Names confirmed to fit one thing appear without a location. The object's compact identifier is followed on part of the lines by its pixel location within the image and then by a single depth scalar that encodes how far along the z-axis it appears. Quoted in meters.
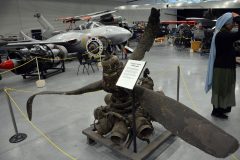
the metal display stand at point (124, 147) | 2.77
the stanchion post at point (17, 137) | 3.62
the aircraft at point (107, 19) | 13.72
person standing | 3.45
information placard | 2.20
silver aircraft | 10.34
